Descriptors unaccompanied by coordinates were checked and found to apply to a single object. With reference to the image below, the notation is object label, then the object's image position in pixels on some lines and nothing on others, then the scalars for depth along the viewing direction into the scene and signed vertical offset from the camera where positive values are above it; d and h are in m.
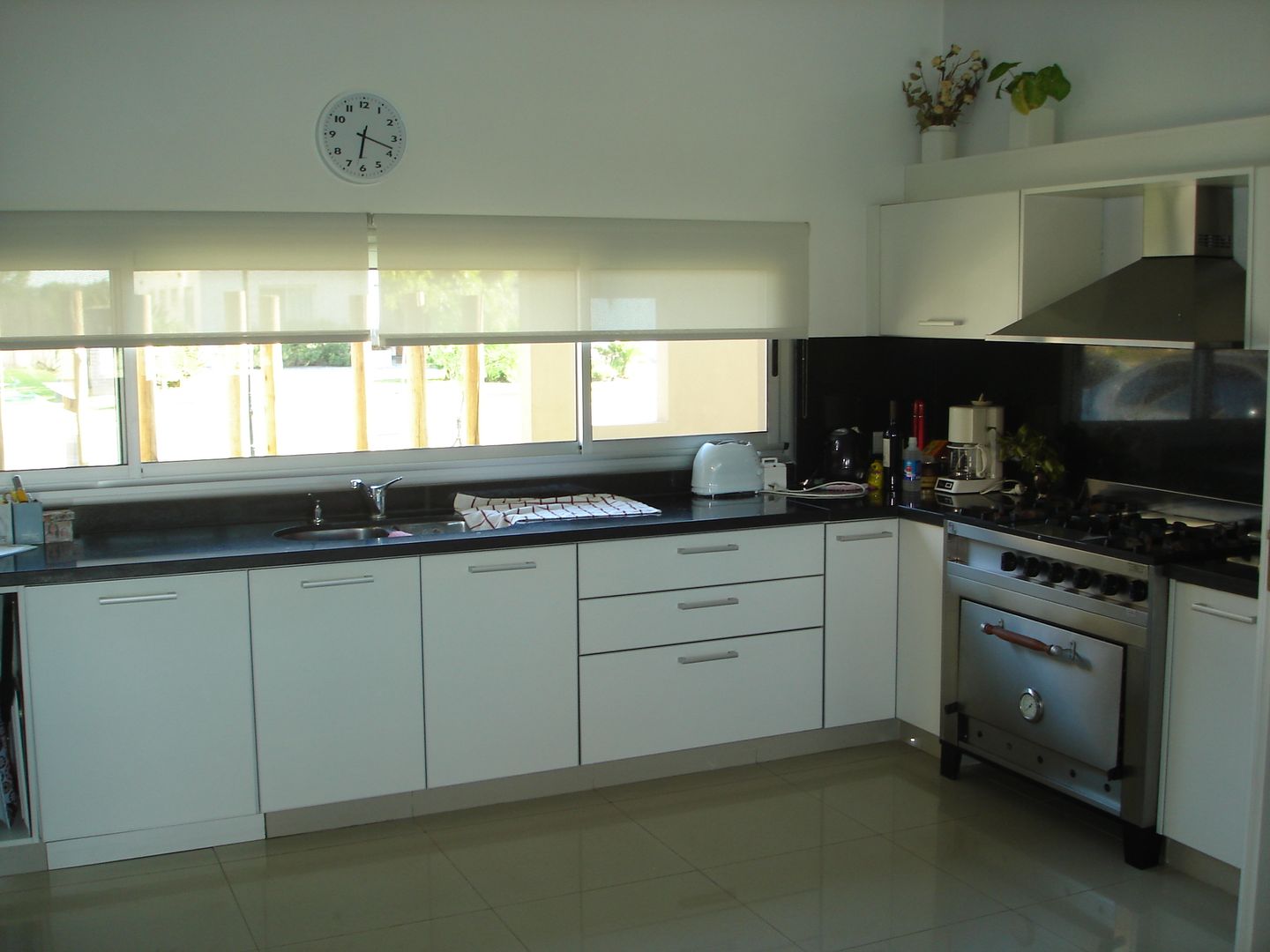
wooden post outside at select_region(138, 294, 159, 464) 3.93 -0.13
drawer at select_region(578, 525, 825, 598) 3.88 -0.65
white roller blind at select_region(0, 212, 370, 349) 3.65 +0.27
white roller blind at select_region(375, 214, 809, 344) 4.02 +0.30
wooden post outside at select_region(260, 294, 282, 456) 4.05 -0.08
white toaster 4.41 -0.38
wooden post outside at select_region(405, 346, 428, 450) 4.23 -0.11
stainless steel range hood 3.32 +0.21
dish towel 3.97 -0.49
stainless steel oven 3.34 -0.90
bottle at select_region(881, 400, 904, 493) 4.46 -0.35
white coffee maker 4.29 -0.29
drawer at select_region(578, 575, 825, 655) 3.90 -0.83
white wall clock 3.90 +0.74
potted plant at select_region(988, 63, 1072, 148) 4.09 +0.90
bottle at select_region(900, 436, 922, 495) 4.40 -0.39
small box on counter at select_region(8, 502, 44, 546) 3.58 -0.47
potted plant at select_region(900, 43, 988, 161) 4.54 +1.01
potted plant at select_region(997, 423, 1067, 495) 4.08 -0.32
